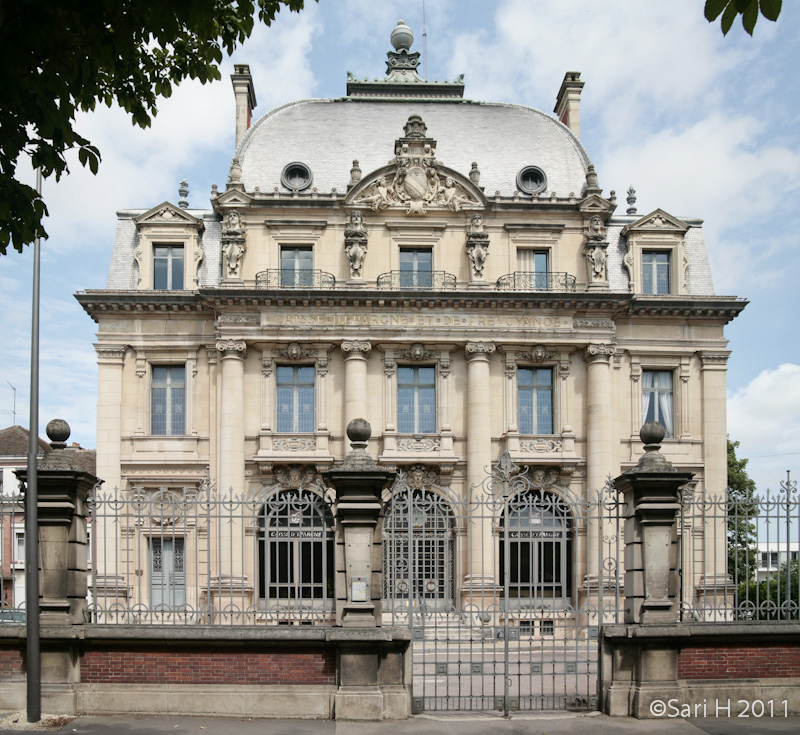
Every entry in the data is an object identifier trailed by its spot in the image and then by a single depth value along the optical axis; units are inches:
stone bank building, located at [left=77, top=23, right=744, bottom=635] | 1227.9
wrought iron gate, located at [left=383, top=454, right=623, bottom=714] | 563.5
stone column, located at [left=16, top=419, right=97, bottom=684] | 541.0
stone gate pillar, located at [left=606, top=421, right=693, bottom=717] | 545.6
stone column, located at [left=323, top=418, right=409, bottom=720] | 531.5
